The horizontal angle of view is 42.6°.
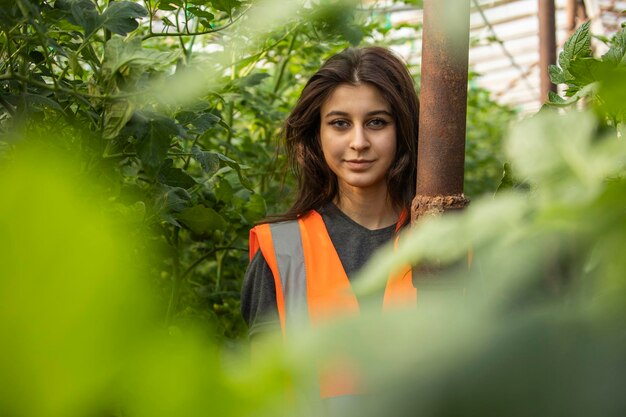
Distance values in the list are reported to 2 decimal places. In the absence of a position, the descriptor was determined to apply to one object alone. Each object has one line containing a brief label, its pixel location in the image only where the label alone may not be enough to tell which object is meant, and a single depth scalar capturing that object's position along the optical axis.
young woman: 1.67
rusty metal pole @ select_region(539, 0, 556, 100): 2.71
